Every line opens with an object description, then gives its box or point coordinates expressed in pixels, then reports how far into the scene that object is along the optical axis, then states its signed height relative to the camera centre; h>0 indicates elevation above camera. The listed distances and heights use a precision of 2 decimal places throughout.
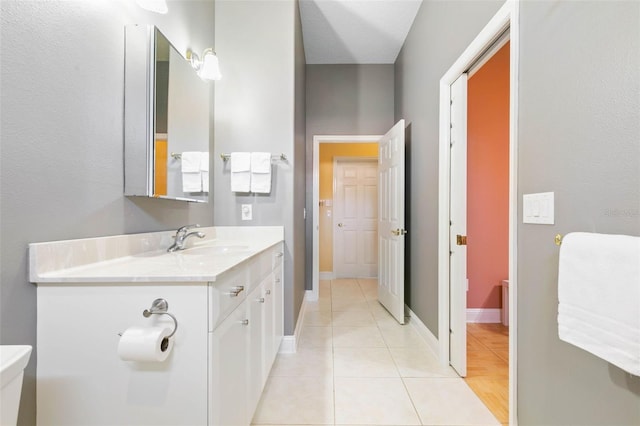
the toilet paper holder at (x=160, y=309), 0.81 -0.28
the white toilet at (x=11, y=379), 0.50 -0.30
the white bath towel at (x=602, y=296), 0.69 -0.22
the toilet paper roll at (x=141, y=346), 0.74 -0.35
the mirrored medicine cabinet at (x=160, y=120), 1.27 +0.49
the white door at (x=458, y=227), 1.85 -0.08
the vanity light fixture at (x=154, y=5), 1.25 +0.93
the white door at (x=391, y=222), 2.73 -0.09
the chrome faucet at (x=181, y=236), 1.50 -0.13
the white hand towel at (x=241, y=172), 2.09 +0.31
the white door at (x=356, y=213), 4.77 +0.01
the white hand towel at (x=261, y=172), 2.08 +0.31
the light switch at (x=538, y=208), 1.05 +0.03
